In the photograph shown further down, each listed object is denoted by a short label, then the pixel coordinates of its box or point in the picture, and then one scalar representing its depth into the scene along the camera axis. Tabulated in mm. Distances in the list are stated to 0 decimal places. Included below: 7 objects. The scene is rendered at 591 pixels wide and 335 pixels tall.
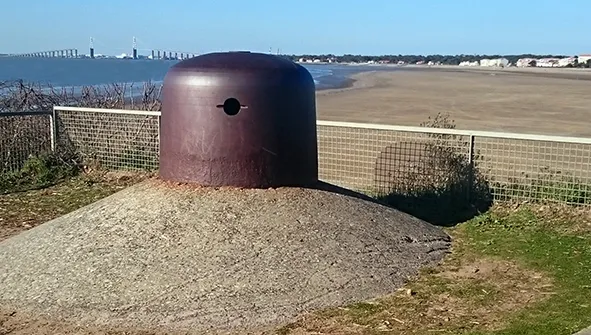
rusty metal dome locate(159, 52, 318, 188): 7559
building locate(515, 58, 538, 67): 147800
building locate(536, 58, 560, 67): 142038
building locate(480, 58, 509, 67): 151000
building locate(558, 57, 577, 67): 138950
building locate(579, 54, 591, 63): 140438
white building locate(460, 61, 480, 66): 162300
